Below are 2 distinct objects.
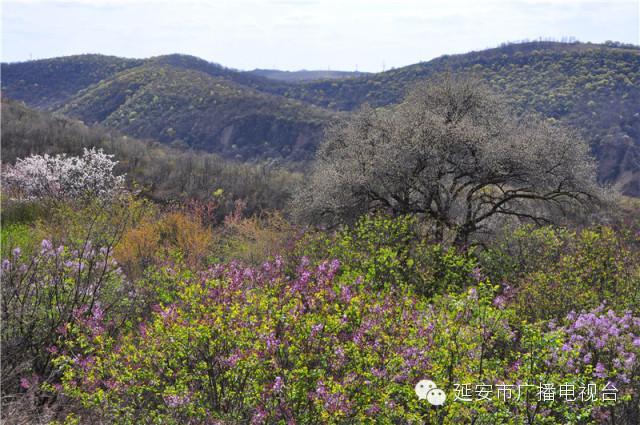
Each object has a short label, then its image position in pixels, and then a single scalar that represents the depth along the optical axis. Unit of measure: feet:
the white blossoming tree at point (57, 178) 88.16
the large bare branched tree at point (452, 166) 49.88
